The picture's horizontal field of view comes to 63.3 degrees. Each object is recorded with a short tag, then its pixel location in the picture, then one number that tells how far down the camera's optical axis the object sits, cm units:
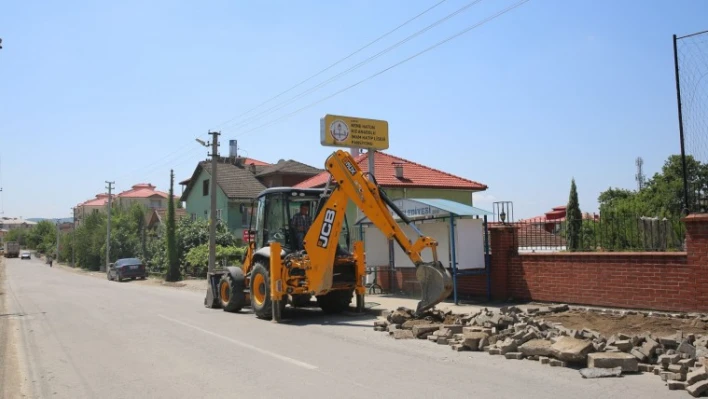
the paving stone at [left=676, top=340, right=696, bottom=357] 754
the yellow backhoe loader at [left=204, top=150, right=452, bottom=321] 1228
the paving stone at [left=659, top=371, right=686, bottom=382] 675
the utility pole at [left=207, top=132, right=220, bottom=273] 2651
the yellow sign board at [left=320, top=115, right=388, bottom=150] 2202
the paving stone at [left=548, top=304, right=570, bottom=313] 1185
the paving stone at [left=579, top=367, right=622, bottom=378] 725
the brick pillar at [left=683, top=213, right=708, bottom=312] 1109
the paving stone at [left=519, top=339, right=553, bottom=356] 825
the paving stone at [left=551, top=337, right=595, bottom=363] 771
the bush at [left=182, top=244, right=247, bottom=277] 3391
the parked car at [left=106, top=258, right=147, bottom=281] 3972
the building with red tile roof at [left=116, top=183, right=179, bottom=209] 10269
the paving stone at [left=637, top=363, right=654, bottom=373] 742
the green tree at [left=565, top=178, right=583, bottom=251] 1419
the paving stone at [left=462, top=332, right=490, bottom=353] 930
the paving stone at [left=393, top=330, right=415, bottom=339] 1074
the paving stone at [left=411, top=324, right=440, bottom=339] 1066
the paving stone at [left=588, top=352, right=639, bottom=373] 741
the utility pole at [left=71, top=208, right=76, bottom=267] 6907
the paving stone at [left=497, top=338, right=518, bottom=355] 876
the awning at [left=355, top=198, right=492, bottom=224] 1537
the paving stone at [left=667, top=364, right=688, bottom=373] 688
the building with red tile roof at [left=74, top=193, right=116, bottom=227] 11052
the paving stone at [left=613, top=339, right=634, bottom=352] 792
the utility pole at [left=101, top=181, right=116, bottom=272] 5139
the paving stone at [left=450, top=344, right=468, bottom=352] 935
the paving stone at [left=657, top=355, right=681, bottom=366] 719
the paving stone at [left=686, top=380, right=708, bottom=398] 623
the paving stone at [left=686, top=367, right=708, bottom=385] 643
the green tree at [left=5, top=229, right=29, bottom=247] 14275
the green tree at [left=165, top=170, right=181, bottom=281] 3603
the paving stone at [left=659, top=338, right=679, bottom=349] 792
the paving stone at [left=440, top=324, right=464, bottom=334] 1022
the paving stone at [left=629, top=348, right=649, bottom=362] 763
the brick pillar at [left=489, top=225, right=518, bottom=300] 1541
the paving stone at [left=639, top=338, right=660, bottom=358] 767
